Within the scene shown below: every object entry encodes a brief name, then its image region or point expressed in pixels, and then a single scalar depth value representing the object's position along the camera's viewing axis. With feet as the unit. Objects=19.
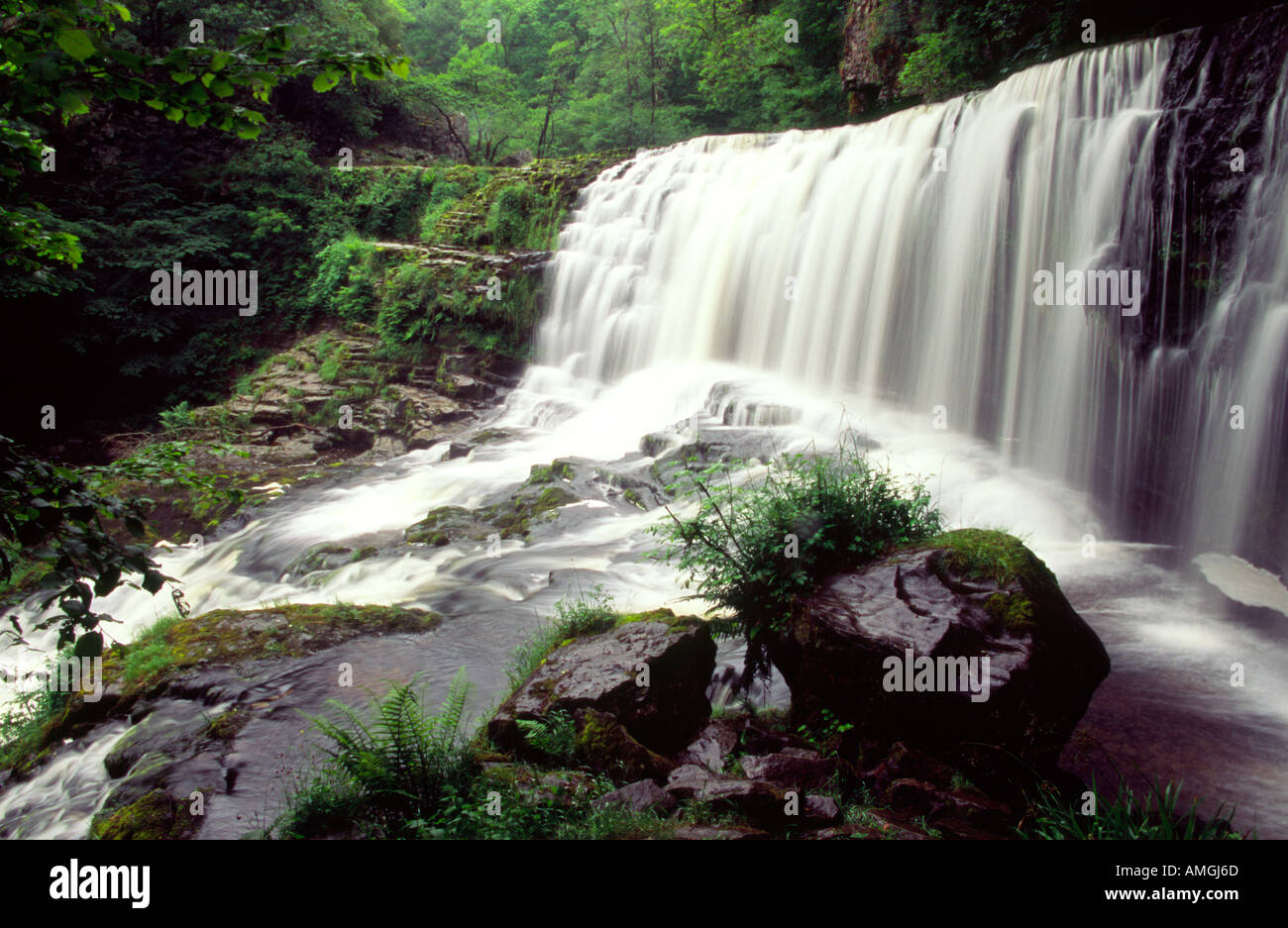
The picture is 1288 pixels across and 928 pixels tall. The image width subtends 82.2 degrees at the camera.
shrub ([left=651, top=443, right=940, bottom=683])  17.08
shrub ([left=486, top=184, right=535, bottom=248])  63.00
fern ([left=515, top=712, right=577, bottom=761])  14.52
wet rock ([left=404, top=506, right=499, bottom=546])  31.09
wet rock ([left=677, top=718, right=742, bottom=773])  14.99
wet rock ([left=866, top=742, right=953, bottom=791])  13.84
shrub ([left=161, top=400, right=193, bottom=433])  49.39
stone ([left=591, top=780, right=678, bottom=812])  12.64
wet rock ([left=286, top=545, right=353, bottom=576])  29.76
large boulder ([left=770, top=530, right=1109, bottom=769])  14.07
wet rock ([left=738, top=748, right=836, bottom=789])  13.47
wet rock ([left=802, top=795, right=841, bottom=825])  12.34
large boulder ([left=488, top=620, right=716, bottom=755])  15.65
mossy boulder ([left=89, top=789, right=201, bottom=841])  13.41
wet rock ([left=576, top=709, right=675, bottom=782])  14.17
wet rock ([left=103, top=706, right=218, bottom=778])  16.83
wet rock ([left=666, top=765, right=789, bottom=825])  12.29
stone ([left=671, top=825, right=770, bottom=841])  10.98
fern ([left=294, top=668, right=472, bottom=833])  12.26
